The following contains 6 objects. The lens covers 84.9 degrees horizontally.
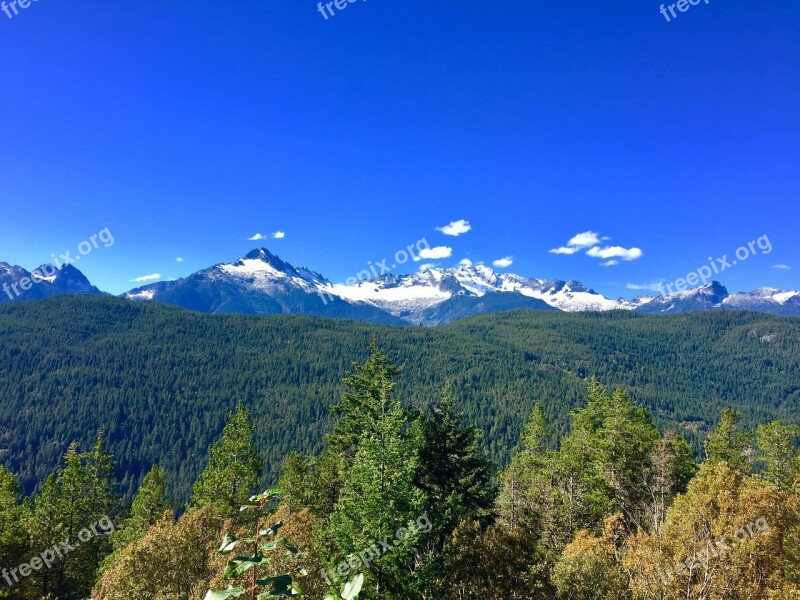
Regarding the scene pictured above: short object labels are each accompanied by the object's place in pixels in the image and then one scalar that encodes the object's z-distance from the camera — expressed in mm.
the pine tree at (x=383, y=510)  20984
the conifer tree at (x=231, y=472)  35500
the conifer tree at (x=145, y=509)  39803
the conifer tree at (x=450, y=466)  30875
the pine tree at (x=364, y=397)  32656
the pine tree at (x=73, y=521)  36844
